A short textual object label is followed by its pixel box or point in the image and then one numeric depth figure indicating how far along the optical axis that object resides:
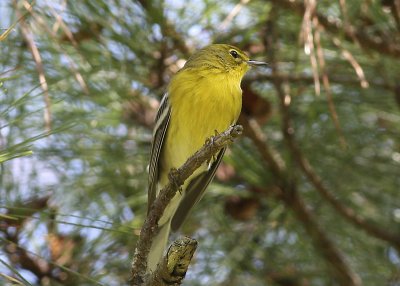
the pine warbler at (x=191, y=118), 5.13
